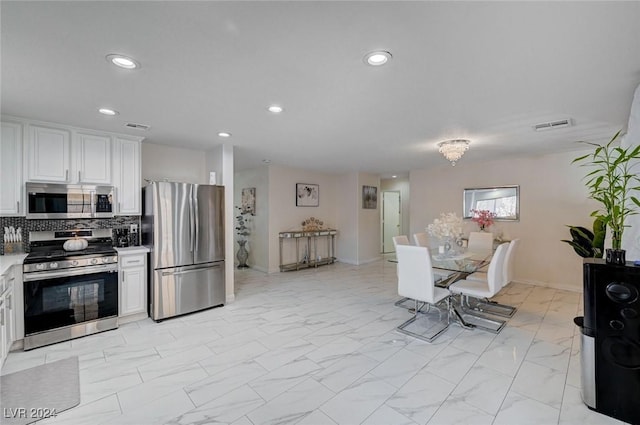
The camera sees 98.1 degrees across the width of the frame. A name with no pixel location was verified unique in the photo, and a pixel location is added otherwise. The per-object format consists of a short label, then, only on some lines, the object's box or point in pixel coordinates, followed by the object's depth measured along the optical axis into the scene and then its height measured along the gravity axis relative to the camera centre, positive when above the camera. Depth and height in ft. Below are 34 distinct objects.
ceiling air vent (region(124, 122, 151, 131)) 10.75 +3.44
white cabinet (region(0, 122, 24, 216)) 9.75 +1.59
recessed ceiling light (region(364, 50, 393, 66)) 5.91 +3.40
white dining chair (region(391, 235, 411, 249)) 14.03 -1.47
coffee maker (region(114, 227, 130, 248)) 12.51 -1.10
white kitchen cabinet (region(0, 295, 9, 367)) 7.81 -3.52
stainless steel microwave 10.39 +0.49
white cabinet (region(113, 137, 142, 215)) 12.02 +1.64
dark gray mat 6.44 -4.63
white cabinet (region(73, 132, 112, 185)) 11.13 +2.27
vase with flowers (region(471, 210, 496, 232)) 18.48 -0.50
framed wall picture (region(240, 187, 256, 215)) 22.22 +1.00
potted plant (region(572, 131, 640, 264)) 6.49 -0.05
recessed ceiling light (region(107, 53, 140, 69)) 6.03 +3.40
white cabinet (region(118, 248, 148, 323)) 11.37 -2.96
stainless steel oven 9.42 -2.91
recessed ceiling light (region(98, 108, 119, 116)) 9.20 +3.44
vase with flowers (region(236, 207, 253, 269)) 22.88 -1.83
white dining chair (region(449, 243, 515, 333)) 10.85 -3.16
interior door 29.25 -0.56
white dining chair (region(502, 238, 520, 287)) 12.18 -2.22
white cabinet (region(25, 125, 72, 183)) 10.19 +2.25
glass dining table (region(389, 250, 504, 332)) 11.07 -2.34
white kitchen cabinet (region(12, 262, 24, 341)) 9.08 -2.95
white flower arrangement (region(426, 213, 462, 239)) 12.95 -0.76
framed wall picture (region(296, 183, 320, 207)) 22.76 +1.49
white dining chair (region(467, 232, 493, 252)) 16.17 -1.79
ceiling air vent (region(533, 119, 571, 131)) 10.59 +3.42
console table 21.59 -2.92
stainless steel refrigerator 11.91 -1.48
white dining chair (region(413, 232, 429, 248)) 15.79 -1.63
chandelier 13.03 +3.03
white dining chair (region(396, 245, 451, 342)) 10.26 -2.71
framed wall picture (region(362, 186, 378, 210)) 24.91 +1.35
